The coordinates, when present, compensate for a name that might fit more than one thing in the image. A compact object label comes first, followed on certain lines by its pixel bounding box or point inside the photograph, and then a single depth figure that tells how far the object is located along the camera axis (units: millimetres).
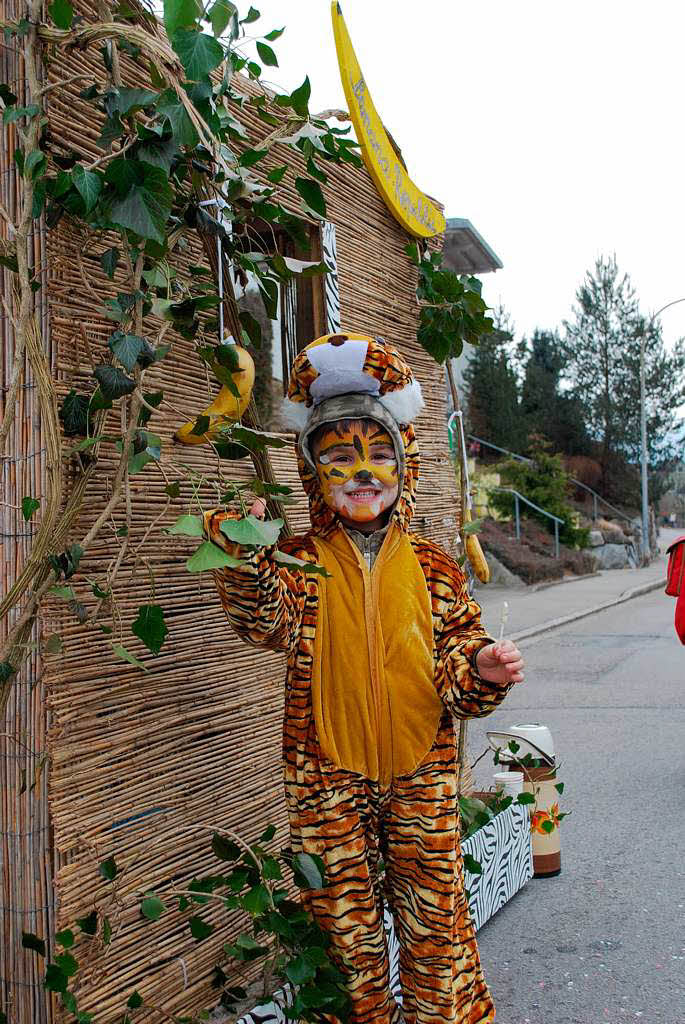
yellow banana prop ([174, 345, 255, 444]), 2488
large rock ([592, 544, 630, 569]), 24156
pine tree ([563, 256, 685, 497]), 30219
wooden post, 4059
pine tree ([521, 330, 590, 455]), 28953
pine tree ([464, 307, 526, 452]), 25109
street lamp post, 22359
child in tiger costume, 2404
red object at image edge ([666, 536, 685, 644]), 5387
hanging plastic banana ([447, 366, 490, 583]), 4199
